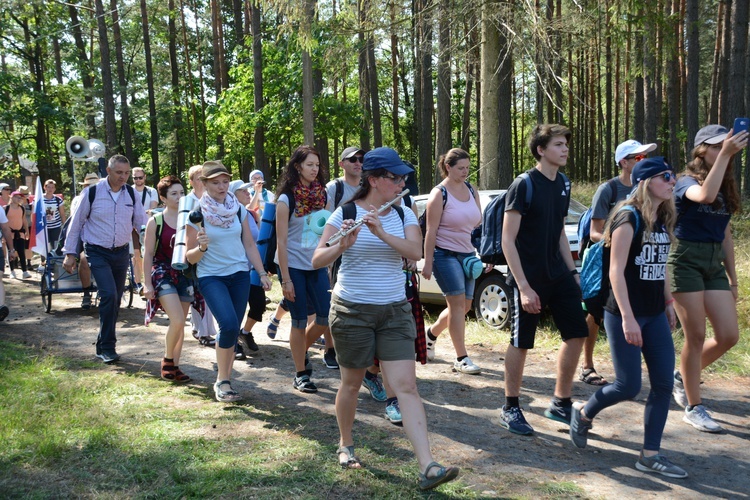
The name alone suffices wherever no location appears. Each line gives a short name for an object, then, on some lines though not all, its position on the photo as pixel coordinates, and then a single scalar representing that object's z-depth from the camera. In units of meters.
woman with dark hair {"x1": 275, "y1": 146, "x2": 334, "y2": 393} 5.88
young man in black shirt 4.69
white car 8.32
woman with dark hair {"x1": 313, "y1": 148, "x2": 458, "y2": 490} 3.99
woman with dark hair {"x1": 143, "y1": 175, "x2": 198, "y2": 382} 6.34
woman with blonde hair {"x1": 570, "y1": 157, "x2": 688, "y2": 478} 4.18
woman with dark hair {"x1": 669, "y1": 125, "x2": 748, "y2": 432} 4.96
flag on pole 11.50
